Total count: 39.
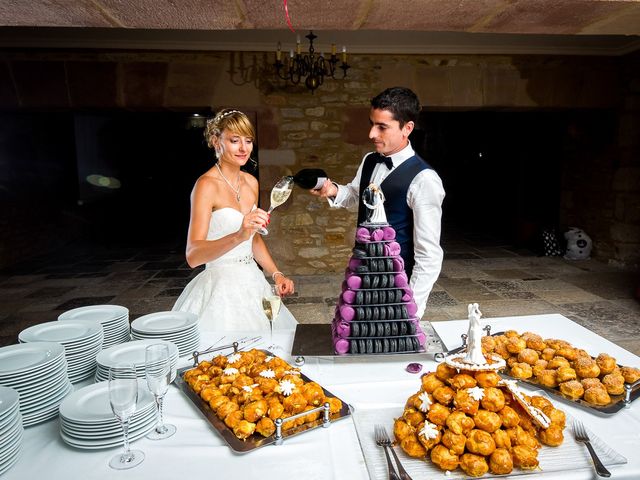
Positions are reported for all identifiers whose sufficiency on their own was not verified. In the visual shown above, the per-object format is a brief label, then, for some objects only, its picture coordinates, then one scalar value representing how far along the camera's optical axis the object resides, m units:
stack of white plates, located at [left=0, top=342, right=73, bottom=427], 1.29
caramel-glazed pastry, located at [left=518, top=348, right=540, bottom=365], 1.56
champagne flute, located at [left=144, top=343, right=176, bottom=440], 1.18
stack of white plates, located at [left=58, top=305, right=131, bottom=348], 1.77
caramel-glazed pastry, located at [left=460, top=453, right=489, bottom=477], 1.06
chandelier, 5.56
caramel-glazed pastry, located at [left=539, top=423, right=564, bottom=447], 1.15
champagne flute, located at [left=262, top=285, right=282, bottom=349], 1.75
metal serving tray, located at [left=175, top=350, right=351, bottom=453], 1.17
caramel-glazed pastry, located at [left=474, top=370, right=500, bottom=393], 1.17
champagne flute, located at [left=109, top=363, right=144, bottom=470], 1.09
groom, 2.30
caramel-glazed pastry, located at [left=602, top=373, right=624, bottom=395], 1.40
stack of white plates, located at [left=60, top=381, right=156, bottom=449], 1.18
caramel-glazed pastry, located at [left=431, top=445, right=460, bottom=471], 1.08
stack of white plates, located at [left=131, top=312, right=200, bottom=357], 1.72
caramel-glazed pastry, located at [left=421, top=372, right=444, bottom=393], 1.22
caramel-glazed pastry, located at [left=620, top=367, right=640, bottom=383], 1.45
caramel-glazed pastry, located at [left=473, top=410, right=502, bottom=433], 1.11
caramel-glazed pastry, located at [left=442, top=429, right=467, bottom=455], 1.09
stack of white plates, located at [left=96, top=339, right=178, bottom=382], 1.45
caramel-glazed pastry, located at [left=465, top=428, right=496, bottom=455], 1.09
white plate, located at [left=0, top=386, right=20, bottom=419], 1.11
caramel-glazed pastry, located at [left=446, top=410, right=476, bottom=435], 1.11
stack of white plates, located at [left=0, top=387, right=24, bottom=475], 1.09
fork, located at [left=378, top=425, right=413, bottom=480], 1.05
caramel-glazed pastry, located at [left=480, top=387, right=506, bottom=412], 1.14
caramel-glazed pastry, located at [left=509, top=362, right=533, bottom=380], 1.49
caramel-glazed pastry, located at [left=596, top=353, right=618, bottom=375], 1.48
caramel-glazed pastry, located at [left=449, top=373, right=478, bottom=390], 1.18
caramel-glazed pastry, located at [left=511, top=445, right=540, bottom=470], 1.07
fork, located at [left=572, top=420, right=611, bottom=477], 1.05
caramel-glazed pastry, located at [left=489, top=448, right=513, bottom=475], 1.06
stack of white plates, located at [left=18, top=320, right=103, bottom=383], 1.54
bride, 2.32
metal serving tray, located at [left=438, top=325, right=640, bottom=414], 1.33
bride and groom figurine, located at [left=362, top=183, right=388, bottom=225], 1.70
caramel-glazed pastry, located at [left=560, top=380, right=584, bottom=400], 1.38
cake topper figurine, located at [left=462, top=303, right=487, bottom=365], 1.19
